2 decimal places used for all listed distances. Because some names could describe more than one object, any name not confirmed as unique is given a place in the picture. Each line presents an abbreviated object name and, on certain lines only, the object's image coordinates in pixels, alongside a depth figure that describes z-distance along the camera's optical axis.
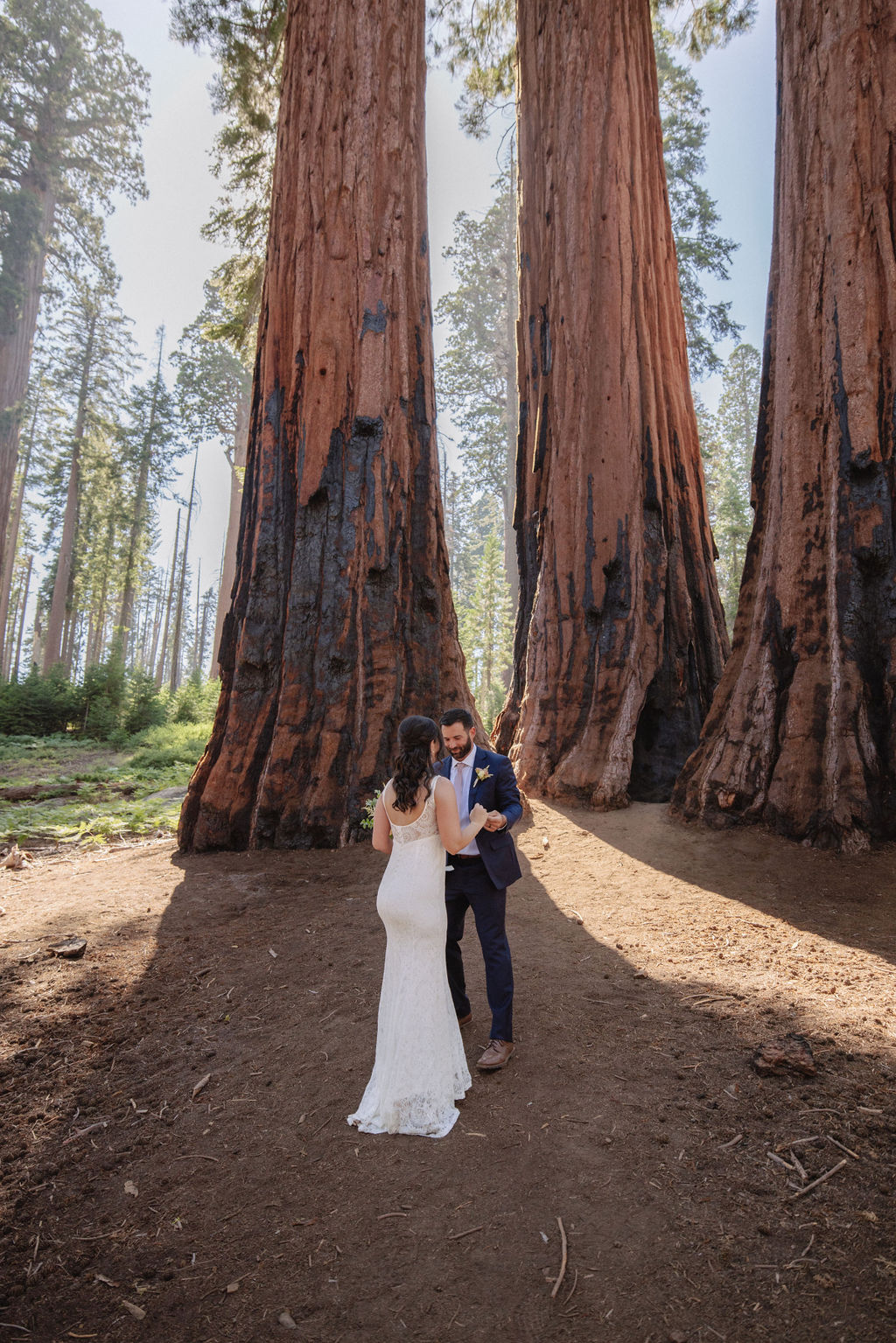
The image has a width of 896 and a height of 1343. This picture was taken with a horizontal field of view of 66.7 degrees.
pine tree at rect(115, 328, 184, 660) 30.20
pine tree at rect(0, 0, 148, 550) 21.88
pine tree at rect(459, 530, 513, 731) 28.22
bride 2.90
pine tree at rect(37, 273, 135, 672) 27.77
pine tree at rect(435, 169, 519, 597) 27.69
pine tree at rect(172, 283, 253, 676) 28.23
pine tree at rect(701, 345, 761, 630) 30.09
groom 3.18
